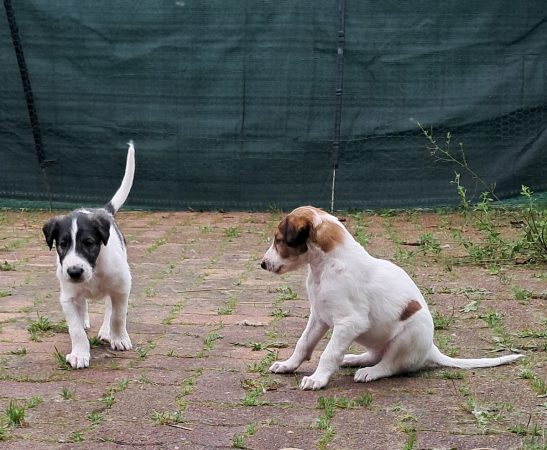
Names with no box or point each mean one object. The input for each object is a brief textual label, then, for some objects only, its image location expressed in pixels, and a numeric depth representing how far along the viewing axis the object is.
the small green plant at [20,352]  5.36
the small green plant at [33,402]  4.36
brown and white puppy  4.75
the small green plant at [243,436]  3.82
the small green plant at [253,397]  4.41
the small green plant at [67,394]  4.51
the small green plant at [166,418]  4.11
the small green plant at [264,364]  5.02
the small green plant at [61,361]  5.09
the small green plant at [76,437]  3.88
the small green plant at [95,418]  4.13
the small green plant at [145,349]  5.33
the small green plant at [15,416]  4.08
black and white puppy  5.14
